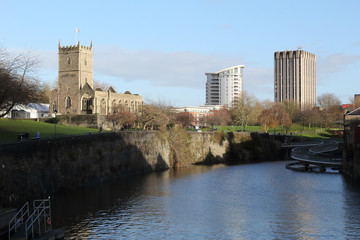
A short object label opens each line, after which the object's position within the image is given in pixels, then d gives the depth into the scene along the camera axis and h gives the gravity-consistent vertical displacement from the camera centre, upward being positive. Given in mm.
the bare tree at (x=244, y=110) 131650 +6795
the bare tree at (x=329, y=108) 134500 +8148
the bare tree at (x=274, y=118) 133688 +4290
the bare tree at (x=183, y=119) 121544 +3719
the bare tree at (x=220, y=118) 139625 +4454
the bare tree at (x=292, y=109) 150500 +7838
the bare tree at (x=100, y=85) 147125 +15722
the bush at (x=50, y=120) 79844 +2219
